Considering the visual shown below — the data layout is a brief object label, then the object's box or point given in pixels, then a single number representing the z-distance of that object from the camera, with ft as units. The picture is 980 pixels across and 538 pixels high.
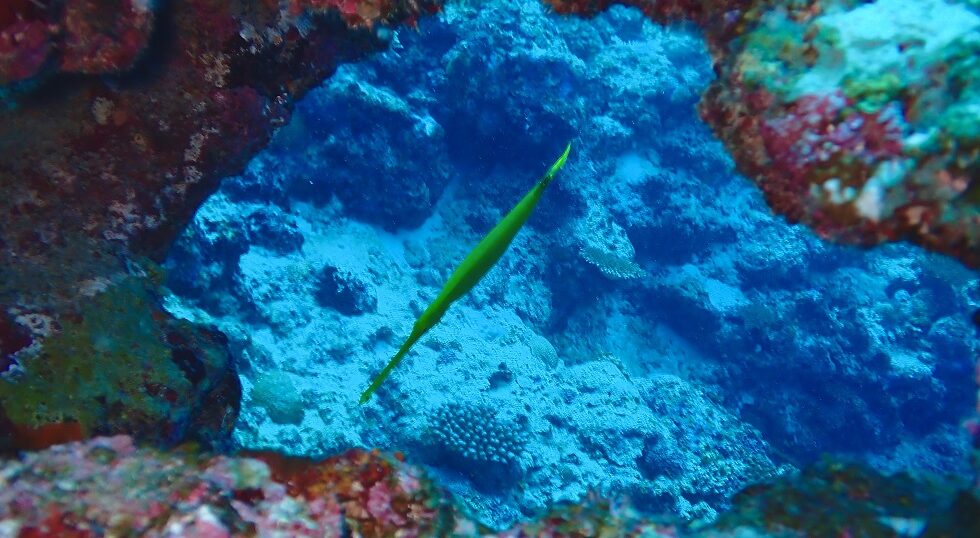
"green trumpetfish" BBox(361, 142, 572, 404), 7.00
